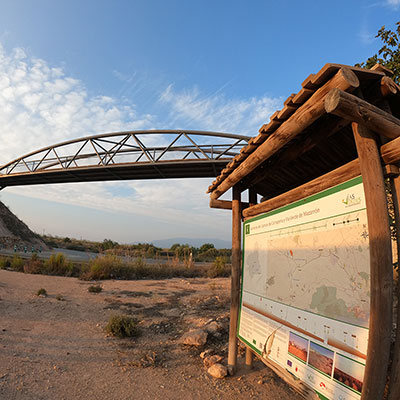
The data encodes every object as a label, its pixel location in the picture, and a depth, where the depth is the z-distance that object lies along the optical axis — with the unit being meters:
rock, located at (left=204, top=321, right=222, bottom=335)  4.87
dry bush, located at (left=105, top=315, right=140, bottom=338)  4.91
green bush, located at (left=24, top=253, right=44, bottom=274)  10.96
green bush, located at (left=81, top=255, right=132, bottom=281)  10.86
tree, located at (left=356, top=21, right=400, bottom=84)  4.70
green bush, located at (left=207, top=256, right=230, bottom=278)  13.04
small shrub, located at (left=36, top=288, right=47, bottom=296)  7.20
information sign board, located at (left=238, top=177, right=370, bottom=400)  1.86
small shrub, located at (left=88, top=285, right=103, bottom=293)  8.30
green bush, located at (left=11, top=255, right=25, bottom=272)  11.39
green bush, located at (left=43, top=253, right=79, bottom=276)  11.21
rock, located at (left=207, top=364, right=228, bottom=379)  3.48
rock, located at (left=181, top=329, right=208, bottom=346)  4.45
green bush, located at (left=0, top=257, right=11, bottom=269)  11.66
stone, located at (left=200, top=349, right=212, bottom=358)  4.05
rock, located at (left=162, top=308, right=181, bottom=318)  6.24
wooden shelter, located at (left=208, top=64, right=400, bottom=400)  1.65
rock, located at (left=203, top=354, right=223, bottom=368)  3.78
